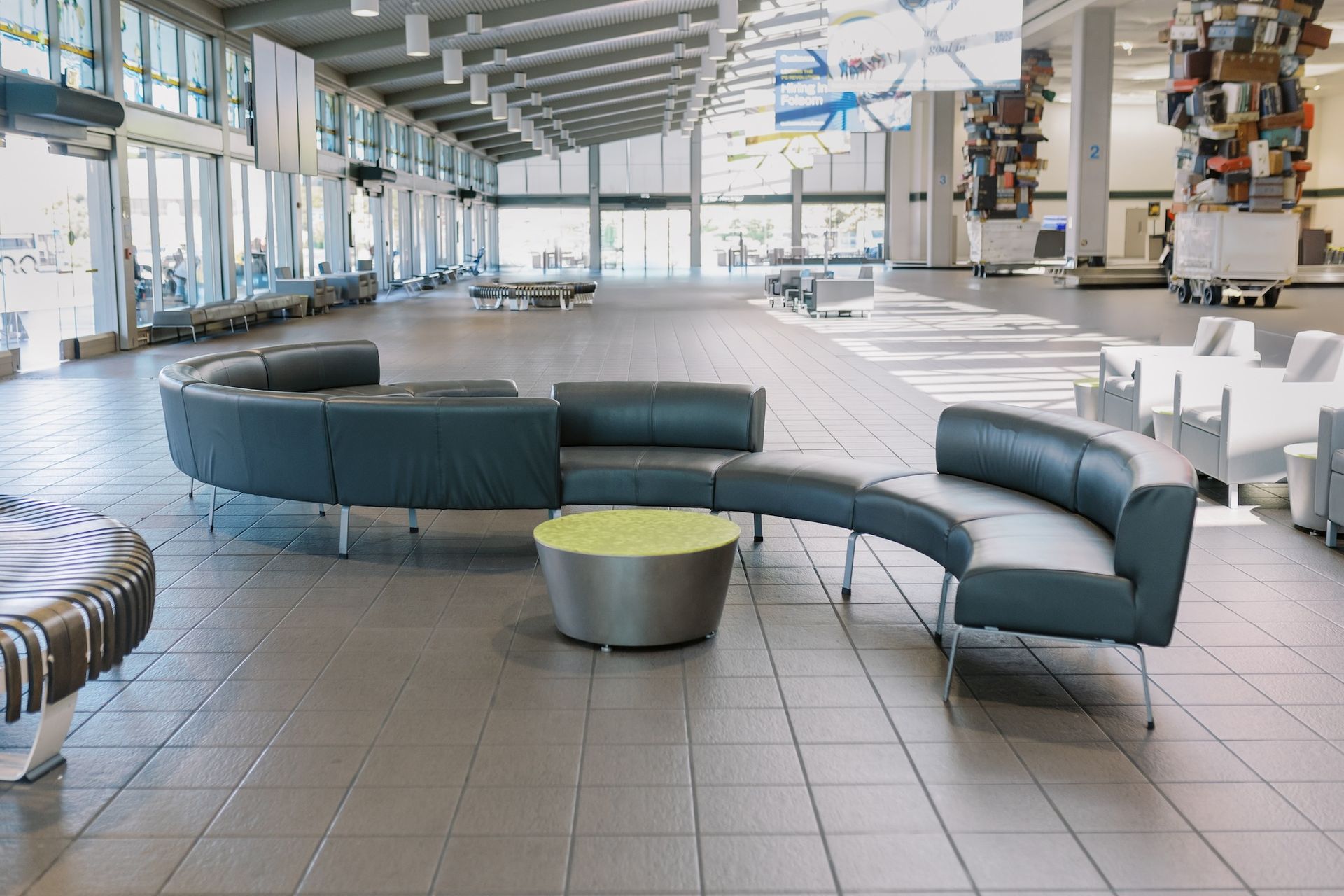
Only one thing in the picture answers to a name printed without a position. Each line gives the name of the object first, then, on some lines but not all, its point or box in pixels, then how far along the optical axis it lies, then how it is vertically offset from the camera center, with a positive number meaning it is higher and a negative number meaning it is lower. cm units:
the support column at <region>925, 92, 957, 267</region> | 3447 +331
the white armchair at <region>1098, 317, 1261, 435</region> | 708 -46
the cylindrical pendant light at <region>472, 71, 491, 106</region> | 2033 +325
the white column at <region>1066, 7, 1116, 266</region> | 2328 +319
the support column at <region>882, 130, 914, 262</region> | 3844 +261
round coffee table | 388 -93
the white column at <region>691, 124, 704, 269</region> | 4122 +359
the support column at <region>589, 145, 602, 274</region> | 4106 +254
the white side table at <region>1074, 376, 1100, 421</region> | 798 -73
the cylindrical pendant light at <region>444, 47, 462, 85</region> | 1784 +318
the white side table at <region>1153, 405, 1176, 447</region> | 683 -76
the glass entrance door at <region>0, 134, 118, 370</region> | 1159 +36
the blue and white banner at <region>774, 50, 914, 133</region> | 3066 +478
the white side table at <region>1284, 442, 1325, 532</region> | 544 -89
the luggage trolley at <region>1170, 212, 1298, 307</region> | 1756 +42
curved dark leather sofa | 340 -72
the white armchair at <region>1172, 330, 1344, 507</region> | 596 -66
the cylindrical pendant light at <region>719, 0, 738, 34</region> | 1703 +369
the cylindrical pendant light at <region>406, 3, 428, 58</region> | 1536 +314
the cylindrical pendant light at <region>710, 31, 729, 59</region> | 2073 +401
